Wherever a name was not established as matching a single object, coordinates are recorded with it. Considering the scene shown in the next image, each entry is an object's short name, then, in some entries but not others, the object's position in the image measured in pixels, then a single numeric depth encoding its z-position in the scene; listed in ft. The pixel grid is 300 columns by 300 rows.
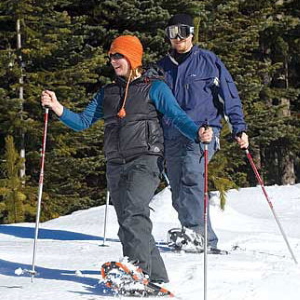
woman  28.35
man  38.78
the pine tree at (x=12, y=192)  65.82
